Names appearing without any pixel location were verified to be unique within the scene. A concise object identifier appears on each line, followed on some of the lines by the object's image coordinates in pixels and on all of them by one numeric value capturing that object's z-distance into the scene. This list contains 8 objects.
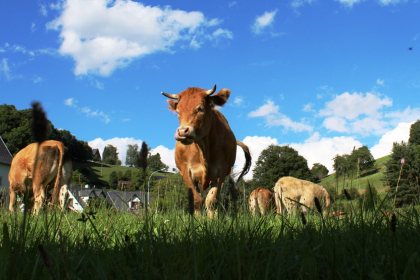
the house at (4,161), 53.12
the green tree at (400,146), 27.33
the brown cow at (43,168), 9.23
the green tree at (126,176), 87.14
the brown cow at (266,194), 12.33
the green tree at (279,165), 52.50
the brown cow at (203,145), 6.84
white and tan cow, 11.09
